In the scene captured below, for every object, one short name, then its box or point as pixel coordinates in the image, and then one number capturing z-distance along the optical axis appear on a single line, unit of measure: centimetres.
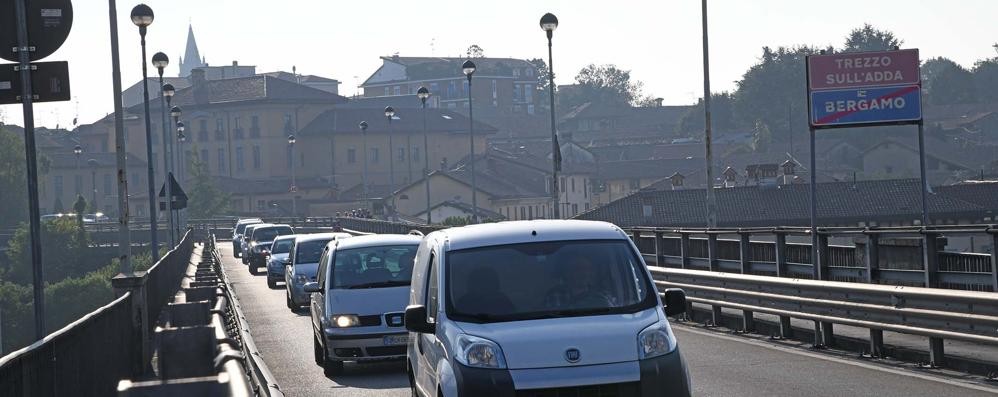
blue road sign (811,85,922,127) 2559
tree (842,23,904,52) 17550
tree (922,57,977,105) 19750
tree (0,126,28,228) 14600
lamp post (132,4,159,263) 3609
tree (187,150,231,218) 12631
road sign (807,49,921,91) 2559
